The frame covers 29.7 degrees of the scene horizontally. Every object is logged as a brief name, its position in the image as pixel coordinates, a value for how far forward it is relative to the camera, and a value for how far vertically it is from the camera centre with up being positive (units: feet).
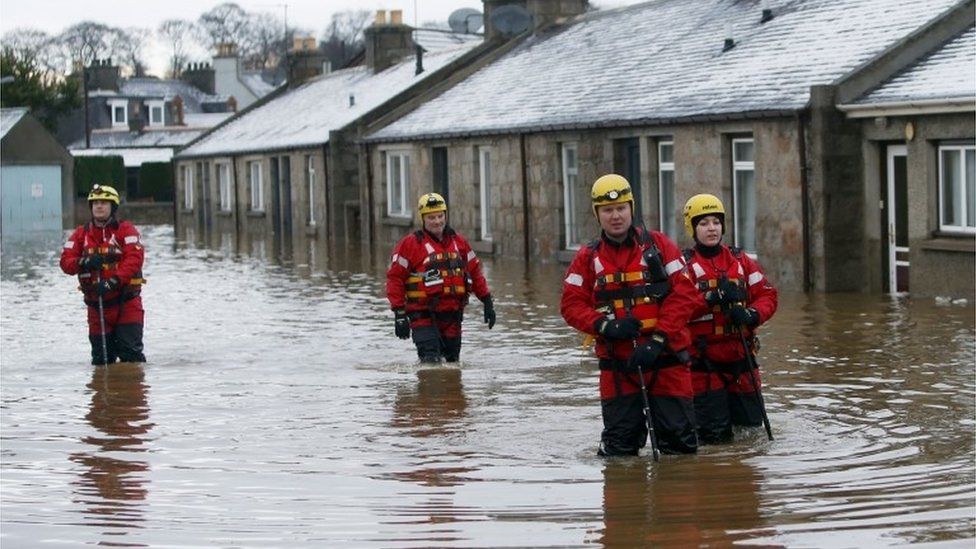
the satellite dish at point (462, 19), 199.11 +19.76
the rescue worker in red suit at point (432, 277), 53.16 -2.21
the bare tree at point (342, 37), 418.92 +38.87
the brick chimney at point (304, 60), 214.28 +16.79
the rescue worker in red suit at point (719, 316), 37.91 -2.56
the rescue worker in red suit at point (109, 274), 57.11 -1.99
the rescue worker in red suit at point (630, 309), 34.91 -2.17
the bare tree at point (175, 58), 427.33 +34.94
